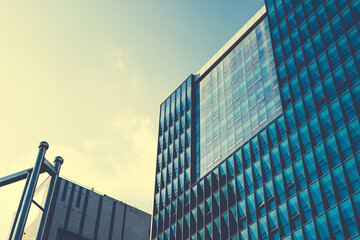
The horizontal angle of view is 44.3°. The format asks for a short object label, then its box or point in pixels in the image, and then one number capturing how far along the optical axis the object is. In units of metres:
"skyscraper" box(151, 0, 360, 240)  49.72
